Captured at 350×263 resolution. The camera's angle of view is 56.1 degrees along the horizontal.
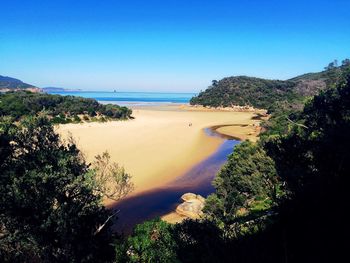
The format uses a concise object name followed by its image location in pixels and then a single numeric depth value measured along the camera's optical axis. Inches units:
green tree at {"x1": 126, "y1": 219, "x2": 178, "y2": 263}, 478.9
